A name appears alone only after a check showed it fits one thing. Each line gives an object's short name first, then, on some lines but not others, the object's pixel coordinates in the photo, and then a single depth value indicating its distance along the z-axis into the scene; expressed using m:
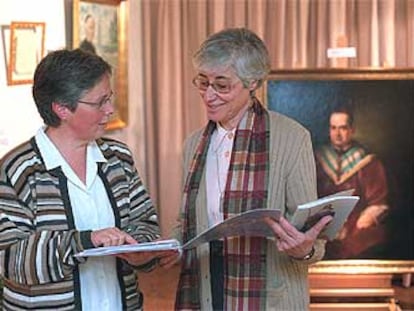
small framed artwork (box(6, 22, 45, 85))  4.62
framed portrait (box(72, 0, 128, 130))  5.66
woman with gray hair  2.74
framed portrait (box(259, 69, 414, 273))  5.07
